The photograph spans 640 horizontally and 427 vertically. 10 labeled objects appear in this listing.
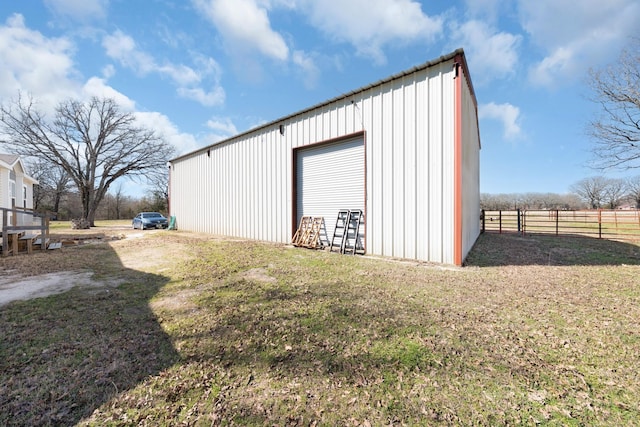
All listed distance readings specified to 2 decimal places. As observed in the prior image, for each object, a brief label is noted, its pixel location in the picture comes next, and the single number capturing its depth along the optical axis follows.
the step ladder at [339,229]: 8.17
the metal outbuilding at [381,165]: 5.92
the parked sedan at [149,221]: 19.78
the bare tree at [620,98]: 13.02
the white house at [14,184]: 12.58
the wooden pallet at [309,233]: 8.61
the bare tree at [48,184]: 25.09
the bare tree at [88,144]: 21.16
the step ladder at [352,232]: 7.64
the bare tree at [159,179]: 25.95
